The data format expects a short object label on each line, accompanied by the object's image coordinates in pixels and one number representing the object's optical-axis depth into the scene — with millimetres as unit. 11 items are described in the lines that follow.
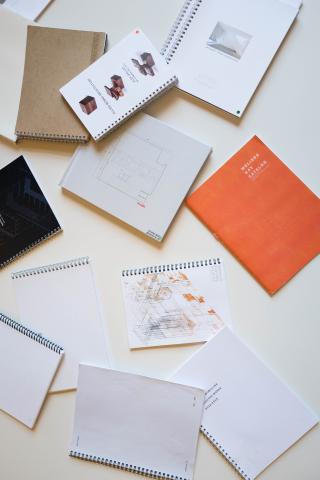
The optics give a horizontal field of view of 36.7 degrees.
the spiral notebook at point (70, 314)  1039
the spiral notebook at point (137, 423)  1012
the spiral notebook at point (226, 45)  1007
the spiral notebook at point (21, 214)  1062
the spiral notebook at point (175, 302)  1015
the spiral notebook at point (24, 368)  1044
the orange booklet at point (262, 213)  999
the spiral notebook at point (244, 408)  1000
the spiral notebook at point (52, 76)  1034
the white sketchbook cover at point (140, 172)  1016
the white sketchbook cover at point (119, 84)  1014
